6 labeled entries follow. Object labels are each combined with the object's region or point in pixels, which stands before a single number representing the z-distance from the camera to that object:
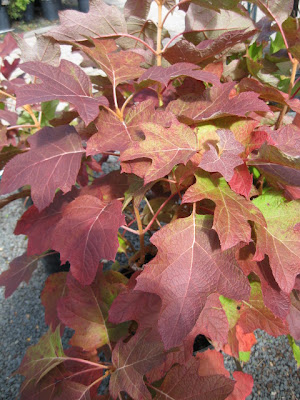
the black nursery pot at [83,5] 5.93
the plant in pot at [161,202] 0.55
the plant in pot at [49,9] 6.31
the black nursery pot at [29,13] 6.44
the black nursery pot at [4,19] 6.04
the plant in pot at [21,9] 6.09
